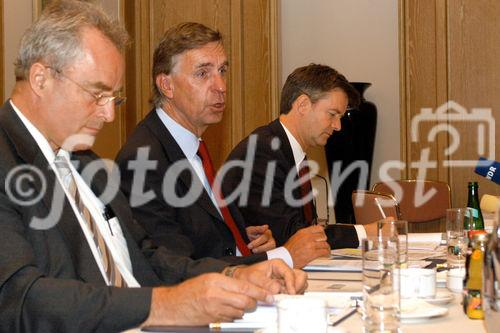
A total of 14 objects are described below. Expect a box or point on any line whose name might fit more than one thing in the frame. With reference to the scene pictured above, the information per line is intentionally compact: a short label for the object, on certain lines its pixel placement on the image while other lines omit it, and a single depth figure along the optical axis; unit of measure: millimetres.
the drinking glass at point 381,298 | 1762
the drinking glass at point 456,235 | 2662
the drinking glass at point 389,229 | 1965
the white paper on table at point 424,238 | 3532
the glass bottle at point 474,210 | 2986
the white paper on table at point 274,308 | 1902
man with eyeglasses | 1841
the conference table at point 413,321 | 1861
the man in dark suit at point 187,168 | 2996
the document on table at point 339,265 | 2799
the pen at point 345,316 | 1916
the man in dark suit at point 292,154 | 3678
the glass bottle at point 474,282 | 2004
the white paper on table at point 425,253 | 3027
